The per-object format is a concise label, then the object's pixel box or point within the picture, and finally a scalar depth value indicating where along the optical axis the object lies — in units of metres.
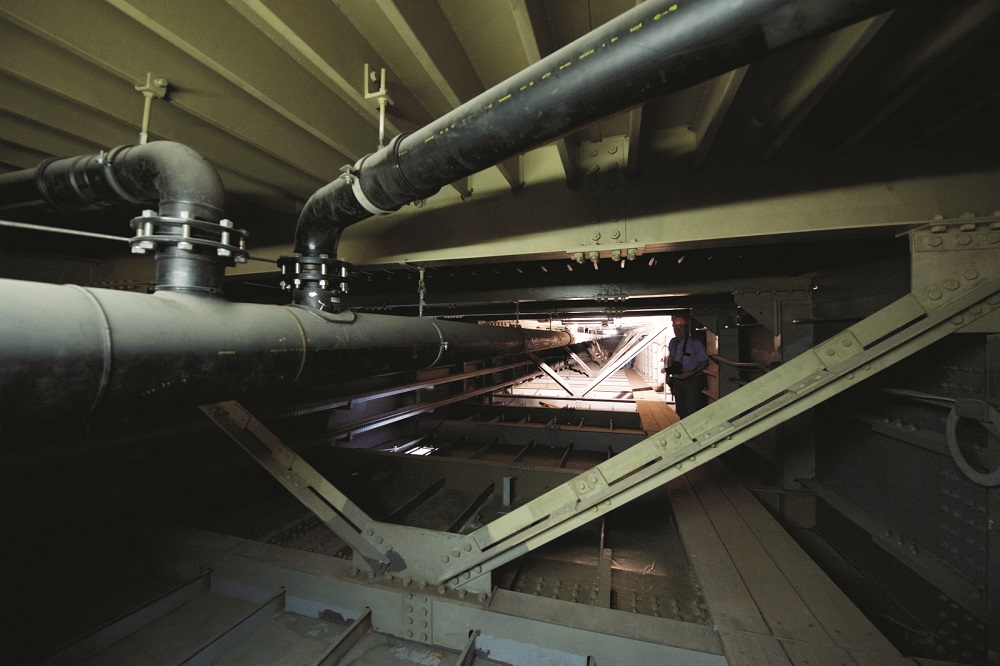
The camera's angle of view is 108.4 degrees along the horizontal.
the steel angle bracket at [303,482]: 2.77
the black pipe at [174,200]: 1.52
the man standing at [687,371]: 6.19
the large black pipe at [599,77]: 0.86
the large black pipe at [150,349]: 0.97
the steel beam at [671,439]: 1.93
